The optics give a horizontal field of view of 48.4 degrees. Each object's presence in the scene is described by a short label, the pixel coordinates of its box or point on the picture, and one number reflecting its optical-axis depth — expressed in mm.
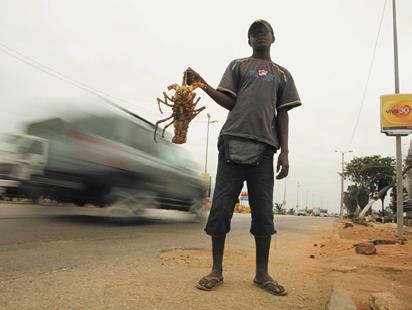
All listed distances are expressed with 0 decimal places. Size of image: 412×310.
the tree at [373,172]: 52438
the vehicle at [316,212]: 109862
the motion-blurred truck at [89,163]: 8203
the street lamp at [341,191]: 54094
